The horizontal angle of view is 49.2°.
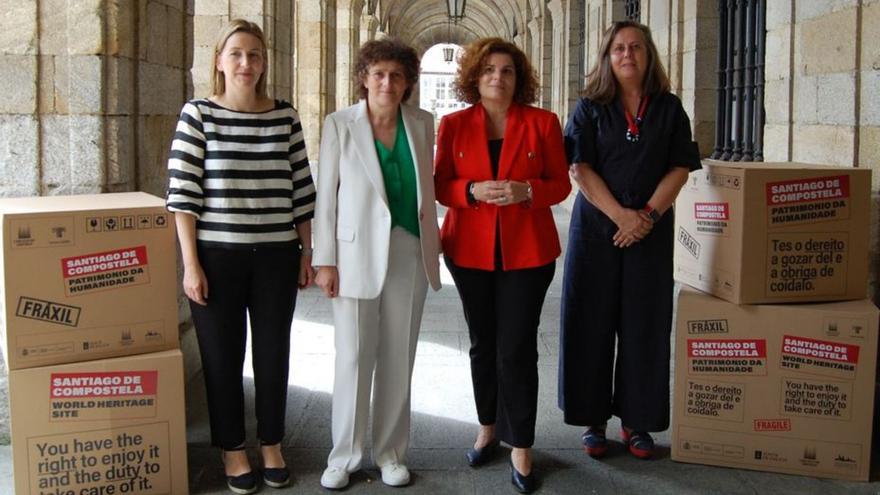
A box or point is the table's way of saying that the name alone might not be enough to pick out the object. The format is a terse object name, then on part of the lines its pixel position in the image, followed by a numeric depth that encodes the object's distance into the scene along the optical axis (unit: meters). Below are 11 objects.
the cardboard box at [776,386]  3.67
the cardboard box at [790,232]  3.67
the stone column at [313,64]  12.85
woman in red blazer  3.51
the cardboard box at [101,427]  3.25
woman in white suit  3.38
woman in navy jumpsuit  3.72
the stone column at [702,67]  8.48
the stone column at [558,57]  16.17
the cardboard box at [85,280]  3.18
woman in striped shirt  3.34
